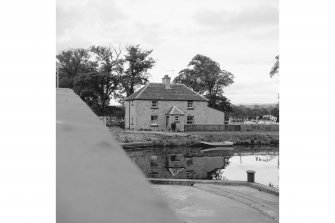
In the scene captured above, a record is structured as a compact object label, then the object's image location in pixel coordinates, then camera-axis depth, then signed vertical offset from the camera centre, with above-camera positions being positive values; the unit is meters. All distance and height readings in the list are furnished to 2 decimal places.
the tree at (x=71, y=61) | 42.25 +7.91
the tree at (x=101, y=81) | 36.50 +4.42
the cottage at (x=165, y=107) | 29.91 +1.07
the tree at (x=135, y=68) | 37.69 +6.27
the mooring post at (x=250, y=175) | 10.91 -2.03
